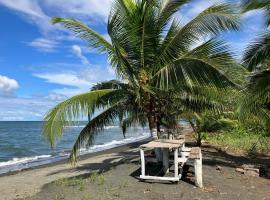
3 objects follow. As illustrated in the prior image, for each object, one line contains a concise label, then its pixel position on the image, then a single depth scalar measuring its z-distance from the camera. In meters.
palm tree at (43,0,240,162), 5.40
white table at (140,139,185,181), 4.95
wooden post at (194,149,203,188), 4.82
